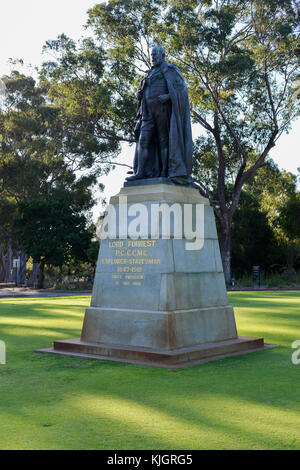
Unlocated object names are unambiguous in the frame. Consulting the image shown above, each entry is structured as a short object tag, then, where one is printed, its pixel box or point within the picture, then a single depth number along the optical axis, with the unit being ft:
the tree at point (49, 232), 135.95
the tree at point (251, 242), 139.33
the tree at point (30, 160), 143.84
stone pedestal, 26.94
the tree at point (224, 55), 102.58
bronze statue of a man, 30.96
